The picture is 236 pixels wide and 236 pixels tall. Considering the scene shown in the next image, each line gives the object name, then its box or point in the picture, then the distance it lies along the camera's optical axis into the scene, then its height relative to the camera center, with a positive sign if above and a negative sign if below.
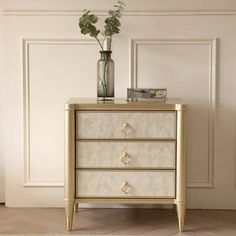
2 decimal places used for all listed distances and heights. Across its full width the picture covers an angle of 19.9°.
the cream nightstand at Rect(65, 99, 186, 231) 3.15 -0.23
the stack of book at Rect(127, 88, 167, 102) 3.35 +0.05
